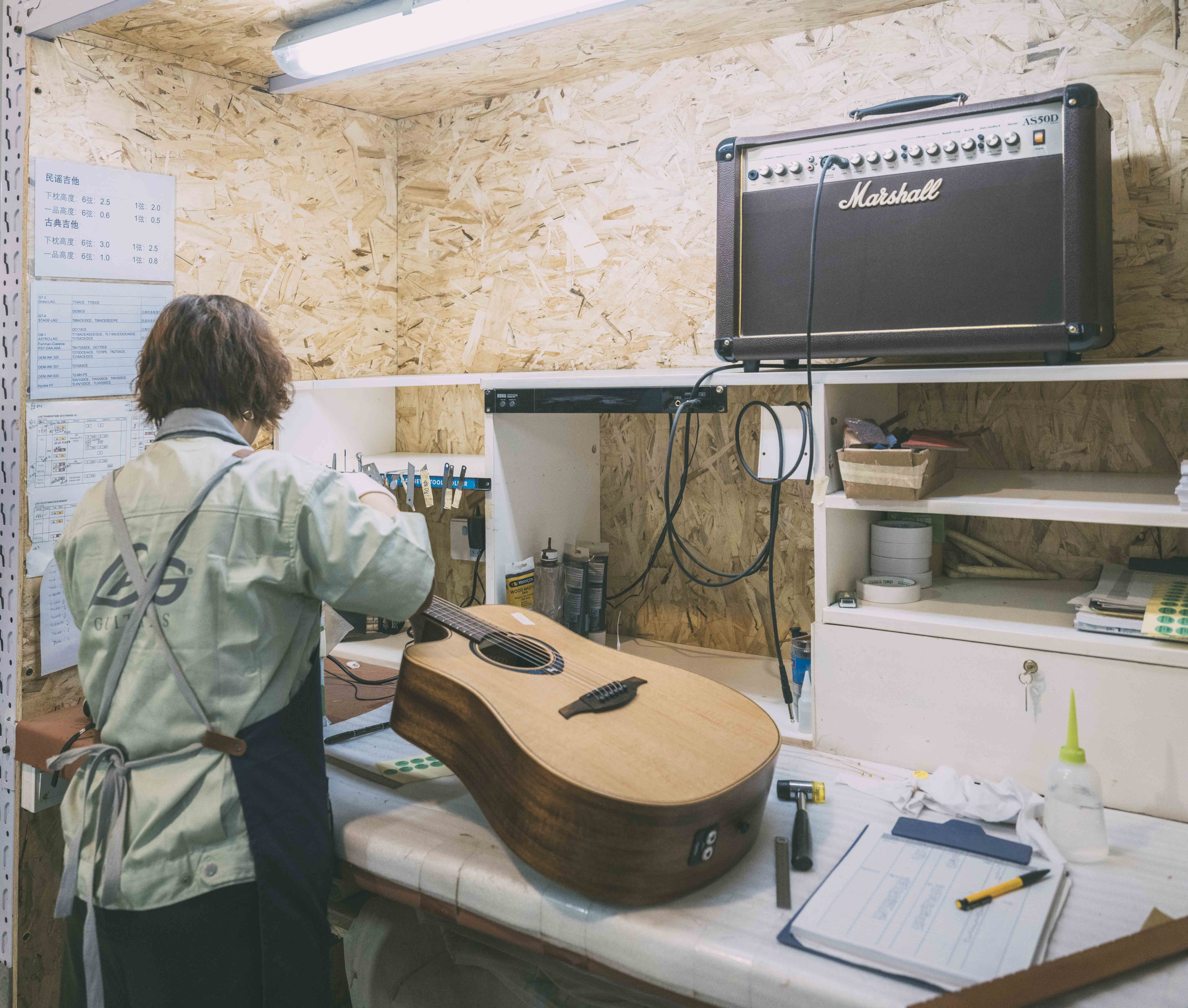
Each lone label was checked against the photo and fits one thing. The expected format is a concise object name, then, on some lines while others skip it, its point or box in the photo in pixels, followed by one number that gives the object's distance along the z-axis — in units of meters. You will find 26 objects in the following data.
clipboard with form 0.91
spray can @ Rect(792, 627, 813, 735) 1.59
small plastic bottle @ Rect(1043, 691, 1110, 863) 1.14
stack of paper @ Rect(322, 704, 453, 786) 1.42
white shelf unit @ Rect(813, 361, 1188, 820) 1.25
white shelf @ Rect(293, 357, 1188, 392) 1.23
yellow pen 1.02
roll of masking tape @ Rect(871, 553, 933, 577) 1.60
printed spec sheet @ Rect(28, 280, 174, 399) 1.71
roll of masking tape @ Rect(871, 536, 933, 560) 1.59
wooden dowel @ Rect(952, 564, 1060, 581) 1.68
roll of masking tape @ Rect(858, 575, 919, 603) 1.50
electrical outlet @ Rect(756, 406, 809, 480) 1.52
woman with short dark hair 1.09
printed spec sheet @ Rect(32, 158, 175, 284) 1.71
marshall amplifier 1.26
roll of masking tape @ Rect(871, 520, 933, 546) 1.59
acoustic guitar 1.00
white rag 1.20
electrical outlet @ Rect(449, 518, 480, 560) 2.24
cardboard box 1.36
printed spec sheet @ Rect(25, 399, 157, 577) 1.73
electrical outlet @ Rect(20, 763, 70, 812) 1.67
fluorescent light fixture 1.49
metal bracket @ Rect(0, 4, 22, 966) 1.68
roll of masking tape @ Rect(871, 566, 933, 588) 1.60
